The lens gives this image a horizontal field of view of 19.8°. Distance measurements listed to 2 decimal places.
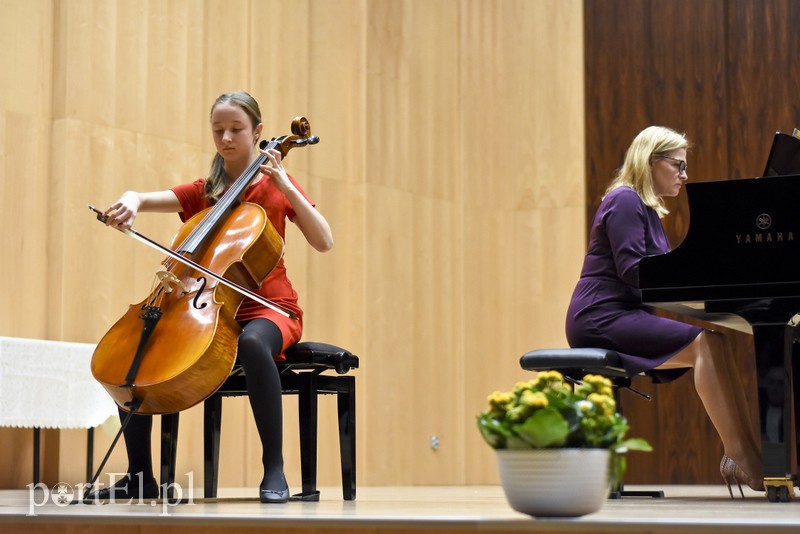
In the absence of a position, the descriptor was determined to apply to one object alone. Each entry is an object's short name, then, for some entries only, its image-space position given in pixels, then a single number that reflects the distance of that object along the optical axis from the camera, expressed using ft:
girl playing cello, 18.88
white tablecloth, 26.92
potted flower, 13.79
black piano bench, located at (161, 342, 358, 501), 20.41
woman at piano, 20.96
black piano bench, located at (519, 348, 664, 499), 21.59
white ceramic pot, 13.77
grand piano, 18.57
